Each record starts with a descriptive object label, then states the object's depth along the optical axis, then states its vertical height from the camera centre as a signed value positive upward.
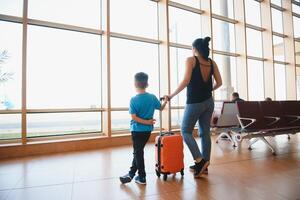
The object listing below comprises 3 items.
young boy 2.01 -0.12
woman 2.18 +0.08
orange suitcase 2.10 -0.48
